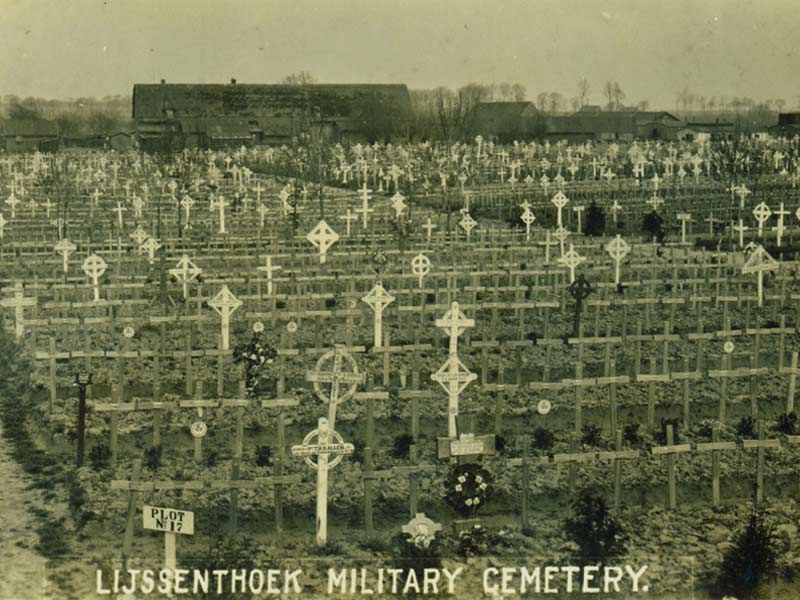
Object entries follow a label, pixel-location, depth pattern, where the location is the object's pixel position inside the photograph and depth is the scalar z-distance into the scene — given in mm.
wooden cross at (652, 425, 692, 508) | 10023
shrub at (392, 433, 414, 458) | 11594
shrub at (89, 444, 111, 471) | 11086
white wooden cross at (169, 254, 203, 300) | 17297
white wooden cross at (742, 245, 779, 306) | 17938
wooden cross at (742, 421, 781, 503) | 10266
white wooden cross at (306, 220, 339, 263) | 18844
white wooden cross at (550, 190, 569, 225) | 26834
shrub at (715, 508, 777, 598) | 8508
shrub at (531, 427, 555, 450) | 11648
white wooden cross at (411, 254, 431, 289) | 17656
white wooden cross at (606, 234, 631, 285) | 19256
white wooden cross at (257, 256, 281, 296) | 18153
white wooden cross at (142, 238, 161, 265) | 20781
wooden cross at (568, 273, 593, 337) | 16125
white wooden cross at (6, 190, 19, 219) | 31469
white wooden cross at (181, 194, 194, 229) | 28250
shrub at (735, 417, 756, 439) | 12234
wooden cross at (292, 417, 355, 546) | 9078
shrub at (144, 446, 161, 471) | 11088
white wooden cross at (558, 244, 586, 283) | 18889
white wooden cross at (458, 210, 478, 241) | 25062
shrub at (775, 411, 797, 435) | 12406
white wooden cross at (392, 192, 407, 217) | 26723
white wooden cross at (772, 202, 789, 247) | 25592
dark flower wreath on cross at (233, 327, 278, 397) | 13188
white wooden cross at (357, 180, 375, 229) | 26578
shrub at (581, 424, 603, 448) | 11844
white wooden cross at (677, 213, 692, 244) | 26575
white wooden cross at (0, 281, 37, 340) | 15953
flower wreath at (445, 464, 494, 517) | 9336
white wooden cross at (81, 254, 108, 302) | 16938
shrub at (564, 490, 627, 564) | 8984
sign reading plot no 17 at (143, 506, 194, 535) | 7953
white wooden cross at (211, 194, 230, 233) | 27609
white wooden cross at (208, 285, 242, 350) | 14562
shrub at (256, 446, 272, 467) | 11250
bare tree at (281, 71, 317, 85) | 45222
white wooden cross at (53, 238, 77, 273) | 20672
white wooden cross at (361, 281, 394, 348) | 14797
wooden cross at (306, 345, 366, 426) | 9906
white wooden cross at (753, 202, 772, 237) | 23884
